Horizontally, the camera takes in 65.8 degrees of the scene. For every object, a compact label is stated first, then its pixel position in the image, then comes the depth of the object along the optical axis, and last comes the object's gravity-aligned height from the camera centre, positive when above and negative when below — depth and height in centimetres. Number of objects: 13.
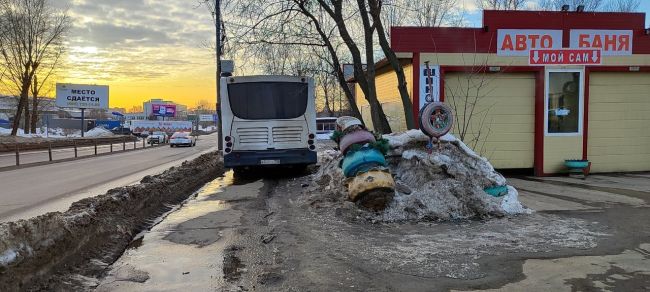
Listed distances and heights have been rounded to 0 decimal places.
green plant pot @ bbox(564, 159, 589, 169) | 1340 -115
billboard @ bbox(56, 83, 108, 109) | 6525 +380
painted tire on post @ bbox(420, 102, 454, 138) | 931 +2
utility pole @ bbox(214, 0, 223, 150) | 2208 +440
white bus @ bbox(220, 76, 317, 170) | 1421 +5
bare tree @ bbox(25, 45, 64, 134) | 4769 +303
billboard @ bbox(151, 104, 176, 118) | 11739 +324
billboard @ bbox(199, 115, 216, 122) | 15962 +173
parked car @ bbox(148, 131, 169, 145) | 4947 -143
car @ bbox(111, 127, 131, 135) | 8200 -103
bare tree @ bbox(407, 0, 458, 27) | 1938 +526
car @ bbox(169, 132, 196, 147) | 4488 -147
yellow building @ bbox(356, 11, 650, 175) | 1361 +105
